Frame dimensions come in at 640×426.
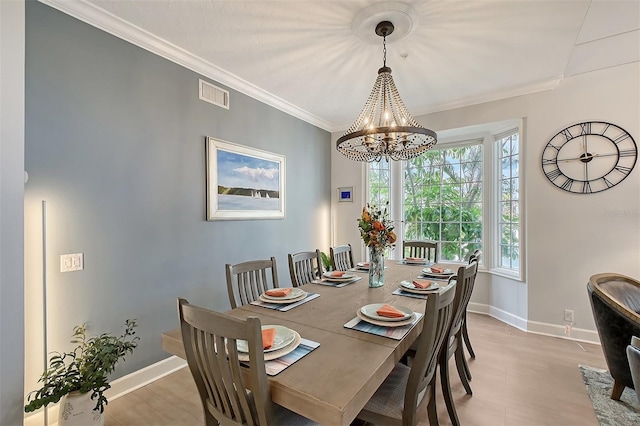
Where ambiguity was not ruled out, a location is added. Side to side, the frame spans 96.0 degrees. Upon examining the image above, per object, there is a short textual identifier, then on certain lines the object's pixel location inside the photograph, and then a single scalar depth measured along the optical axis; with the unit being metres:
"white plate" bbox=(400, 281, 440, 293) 2.02
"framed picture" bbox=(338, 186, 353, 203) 4.62
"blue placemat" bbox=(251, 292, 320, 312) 1.73
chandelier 2.11
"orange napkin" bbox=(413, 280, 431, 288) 2.06
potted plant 1.62
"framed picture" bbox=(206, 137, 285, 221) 2.84
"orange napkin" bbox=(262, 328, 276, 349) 1.18
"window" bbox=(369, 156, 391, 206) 4.58
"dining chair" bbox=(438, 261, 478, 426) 1.68
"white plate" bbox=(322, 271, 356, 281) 2.37
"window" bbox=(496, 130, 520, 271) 3.59
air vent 2.78
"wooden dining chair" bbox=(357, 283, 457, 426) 1.21
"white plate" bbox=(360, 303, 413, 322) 1.46
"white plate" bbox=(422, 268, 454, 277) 2.44
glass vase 2.20
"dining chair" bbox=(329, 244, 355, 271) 2.95
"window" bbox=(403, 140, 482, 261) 4.09
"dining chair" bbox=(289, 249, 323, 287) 2.47
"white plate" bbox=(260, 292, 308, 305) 1.81
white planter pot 1.64
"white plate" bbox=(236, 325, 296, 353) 1.17
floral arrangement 2.08
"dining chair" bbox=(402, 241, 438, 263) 3.38
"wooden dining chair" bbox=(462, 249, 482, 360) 2.58
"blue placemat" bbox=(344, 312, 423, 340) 1.34
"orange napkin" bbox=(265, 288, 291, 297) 1.88
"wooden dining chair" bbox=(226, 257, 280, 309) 1.95
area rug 1.86
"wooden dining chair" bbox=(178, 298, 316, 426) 0.95
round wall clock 2.85
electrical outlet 3.06
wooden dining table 0.91
